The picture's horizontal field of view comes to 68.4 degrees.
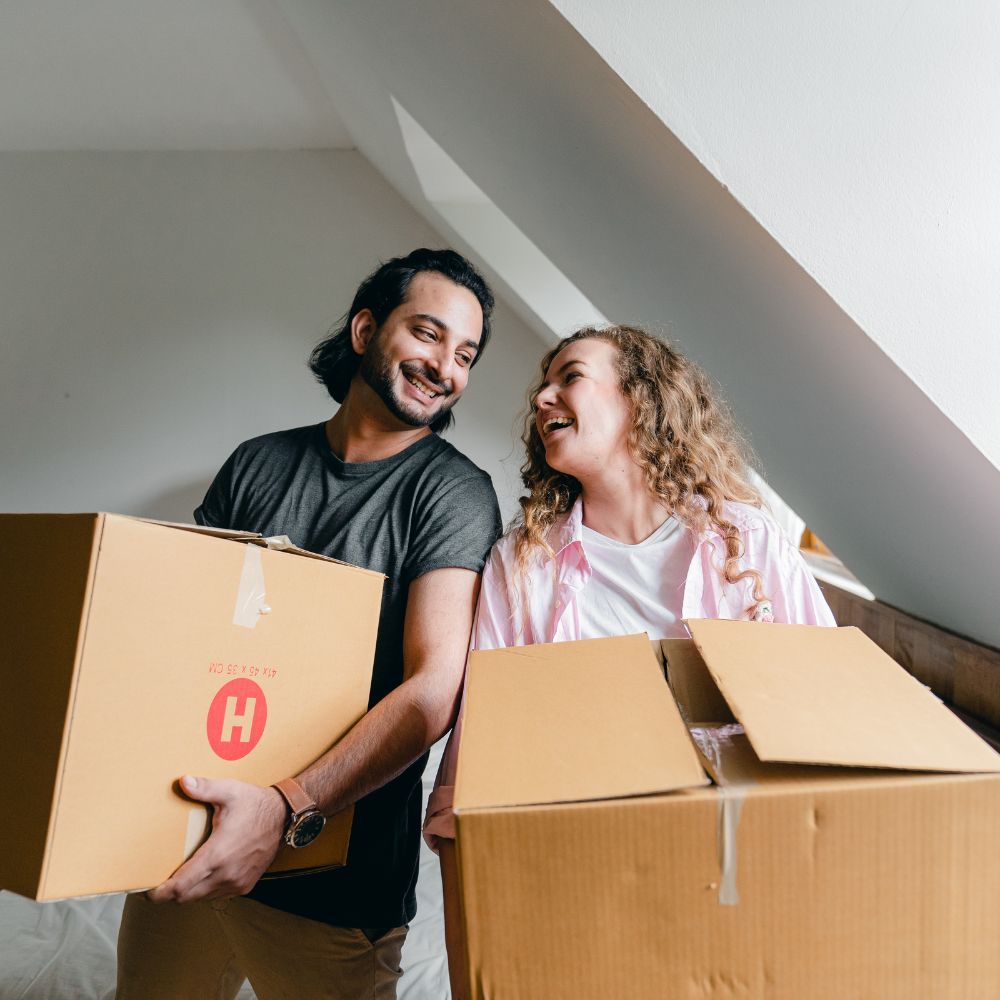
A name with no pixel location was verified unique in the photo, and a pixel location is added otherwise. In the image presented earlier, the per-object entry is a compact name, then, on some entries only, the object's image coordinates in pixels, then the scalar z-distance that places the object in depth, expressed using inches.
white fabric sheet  61.3
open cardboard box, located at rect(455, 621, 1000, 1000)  18.8
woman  39.0
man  35.9
